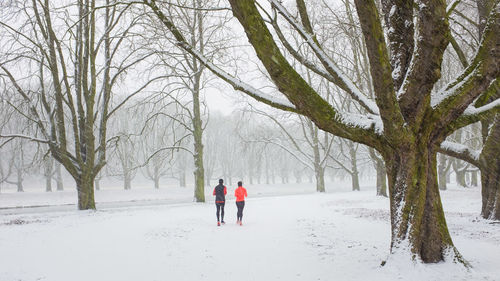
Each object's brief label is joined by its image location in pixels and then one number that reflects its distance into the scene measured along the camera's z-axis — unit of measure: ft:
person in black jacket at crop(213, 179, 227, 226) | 30.53
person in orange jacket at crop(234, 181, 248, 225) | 30.45
